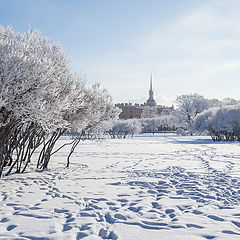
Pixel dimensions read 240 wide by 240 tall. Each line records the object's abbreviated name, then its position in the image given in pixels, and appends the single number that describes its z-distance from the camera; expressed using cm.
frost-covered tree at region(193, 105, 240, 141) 4197
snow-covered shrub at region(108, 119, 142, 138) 6255
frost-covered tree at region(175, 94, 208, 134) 6144
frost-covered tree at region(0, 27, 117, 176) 659
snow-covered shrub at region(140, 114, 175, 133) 8912
